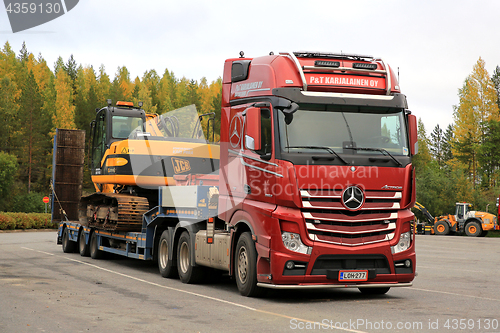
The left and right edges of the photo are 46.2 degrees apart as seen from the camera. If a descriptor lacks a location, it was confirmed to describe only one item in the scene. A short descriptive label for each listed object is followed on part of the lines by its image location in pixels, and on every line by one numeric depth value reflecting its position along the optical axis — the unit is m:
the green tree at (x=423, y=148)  90.56
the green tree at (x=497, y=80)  69.31
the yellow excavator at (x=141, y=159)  16.11
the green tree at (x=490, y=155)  62.38
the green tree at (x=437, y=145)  96.26
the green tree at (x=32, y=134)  70.81
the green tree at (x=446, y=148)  91.11
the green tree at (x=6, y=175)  64.51
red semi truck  10.03
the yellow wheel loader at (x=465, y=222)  42.59
